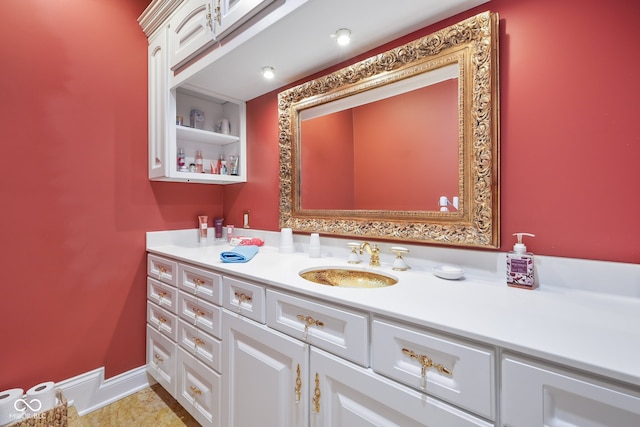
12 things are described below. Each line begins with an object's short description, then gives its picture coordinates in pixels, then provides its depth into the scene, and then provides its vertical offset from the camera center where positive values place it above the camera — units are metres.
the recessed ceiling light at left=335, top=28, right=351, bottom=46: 1.21 +0.76
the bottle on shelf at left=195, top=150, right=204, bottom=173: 1.99 +0.35
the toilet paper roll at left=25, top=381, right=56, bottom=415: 1.38 -0.90
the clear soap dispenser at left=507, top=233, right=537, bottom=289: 0.92 -0.18
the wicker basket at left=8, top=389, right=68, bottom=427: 1.28 -0.93
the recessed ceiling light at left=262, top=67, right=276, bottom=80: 1.56 +0.78
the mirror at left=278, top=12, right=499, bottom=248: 1.04 +0.31
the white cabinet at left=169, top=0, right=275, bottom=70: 1.24 +0.93
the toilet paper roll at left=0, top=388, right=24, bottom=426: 1.29 -0.89
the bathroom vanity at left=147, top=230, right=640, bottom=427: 0.54 -0.35
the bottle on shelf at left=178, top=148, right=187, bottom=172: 1.87 +0.33
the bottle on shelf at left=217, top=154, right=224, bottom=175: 2.07 +0.37
